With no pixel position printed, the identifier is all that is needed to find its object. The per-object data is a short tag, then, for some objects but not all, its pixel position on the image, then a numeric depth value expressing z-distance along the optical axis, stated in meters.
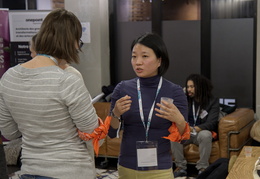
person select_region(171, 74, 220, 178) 5.16
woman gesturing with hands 2.15
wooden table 2.46
